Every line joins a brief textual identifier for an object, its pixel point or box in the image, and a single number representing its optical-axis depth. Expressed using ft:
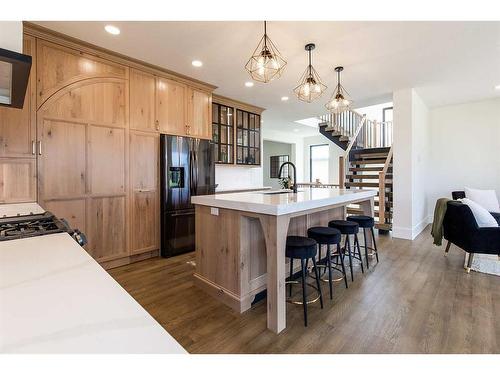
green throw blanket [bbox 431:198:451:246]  11.68
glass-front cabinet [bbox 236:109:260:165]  17.48
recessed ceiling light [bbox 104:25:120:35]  8.49
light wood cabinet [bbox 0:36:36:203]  8.03
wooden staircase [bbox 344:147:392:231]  16.42
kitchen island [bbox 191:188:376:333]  6.18
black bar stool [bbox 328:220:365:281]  9.29
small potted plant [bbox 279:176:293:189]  11.47
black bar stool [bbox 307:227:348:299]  7.82
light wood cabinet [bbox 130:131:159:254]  11.07
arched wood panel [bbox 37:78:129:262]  8.96
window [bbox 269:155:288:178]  33.73
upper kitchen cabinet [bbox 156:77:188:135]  11.89
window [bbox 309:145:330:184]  32.63
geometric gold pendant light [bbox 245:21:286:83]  7.44
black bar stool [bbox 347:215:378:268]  10.32
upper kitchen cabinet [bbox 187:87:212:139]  13.20
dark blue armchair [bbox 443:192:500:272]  9.77
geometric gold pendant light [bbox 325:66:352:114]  10.85
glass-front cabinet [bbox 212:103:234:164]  15.81
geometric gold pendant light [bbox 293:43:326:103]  9.48
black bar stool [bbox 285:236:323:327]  6.69
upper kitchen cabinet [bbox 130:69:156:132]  10.97
